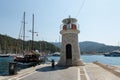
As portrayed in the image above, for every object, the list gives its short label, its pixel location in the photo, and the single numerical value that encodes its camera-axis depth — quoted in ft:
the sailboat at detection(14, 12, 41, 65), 50.71
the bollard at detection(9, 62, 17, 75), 24.03
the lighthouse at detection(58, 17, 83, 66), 37.44
